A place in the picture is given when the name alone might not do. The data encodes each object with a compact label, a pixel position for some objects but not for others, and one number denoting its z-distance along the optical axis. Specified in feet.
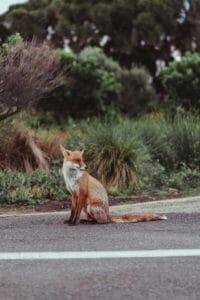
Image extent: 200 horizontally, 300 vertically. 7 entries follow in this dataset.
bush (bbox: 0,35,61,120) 42.09
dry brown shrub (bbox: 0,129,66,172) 45.03
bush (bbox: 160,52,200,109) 68.80
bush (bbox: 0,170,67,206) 37.04
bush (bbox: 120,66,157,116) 74.13
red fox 30.25
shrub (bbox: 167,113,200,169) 48.70
